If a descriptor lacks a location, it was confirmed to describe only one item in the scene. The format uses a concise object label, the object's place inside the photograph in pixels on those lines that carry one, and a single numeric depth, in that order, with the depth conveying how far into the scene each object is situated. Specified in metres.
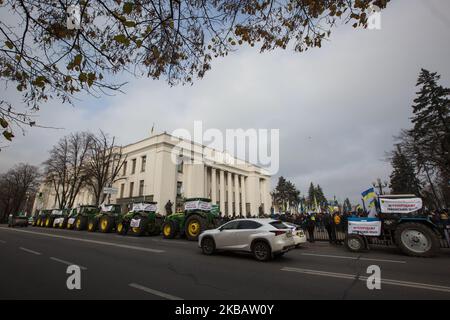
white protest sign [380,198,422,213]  9.29
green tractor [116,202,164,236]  17.39
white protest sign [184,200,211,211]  15.37
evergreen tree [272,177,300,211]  83.81
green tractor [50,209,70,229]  26.36
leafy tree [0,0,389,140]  4.45
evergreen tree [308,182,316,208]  99.94
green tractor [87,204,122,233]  20.31
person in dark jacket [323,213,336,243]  13.88
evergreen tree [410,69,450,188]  21.61
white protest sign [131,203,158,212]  18.86
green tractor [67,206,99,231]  23.23
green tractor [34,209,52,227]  31.80
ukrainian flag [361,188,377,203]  10.81
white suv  7.68
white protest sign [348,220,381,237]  10.04
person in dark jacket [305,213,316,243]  15.23
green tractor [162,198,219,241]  14.27
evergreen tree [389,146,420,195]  24.57
